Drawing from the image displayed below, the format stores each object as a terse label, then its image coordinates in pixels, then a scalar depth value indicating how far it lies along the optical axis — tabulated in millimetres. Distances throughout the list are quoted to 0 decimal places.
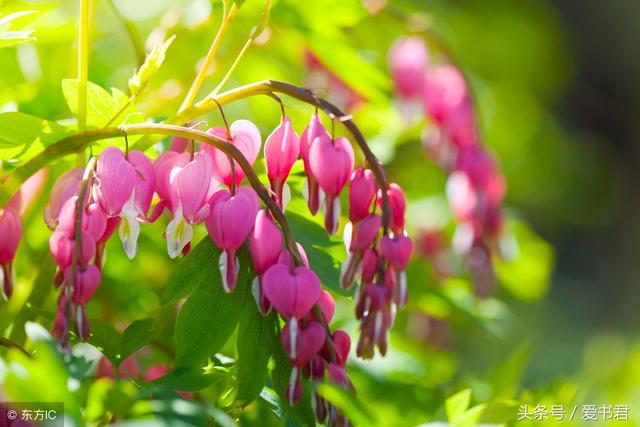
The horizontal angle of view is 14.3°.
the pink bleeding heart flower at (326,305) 772
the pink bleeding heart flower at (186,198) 759
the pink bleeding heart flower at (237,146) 779
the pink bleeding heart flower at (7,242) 768
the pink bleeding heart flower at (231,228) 757
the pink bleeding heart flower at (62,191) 777
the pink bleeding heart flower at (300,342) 749
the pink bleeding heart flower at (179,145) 808
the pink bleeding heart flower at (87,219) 752
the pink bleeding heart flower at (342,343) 771
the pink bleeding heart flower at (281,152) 773
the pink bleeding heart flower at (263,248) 757
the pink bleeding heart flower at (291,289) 748
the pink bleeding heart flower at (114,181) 754
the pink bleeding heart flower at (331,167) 771
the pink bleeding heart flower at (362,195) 776
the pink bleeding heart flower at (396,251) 773
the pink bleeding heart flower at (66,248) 751
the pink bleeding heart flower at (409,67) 1067
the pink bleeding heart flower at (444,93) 1013
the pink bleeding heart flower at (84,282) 747
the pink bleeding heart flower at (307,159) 777
